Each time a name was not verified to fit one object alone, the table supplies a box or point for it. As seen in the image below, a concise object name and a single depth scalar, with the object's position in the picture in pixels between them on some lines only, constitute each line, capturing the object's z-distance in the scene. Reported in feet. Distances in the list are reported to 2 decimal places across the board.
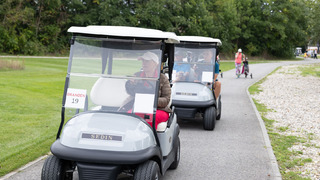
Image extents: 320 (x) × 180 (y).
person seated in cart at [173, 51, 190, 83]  33.50
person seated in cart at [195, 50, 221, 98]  33.24
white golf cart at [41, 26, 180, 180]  14.70
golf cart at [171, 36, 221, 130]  31.50
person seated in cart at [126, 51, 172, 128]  17.28
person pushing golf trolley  85.97
